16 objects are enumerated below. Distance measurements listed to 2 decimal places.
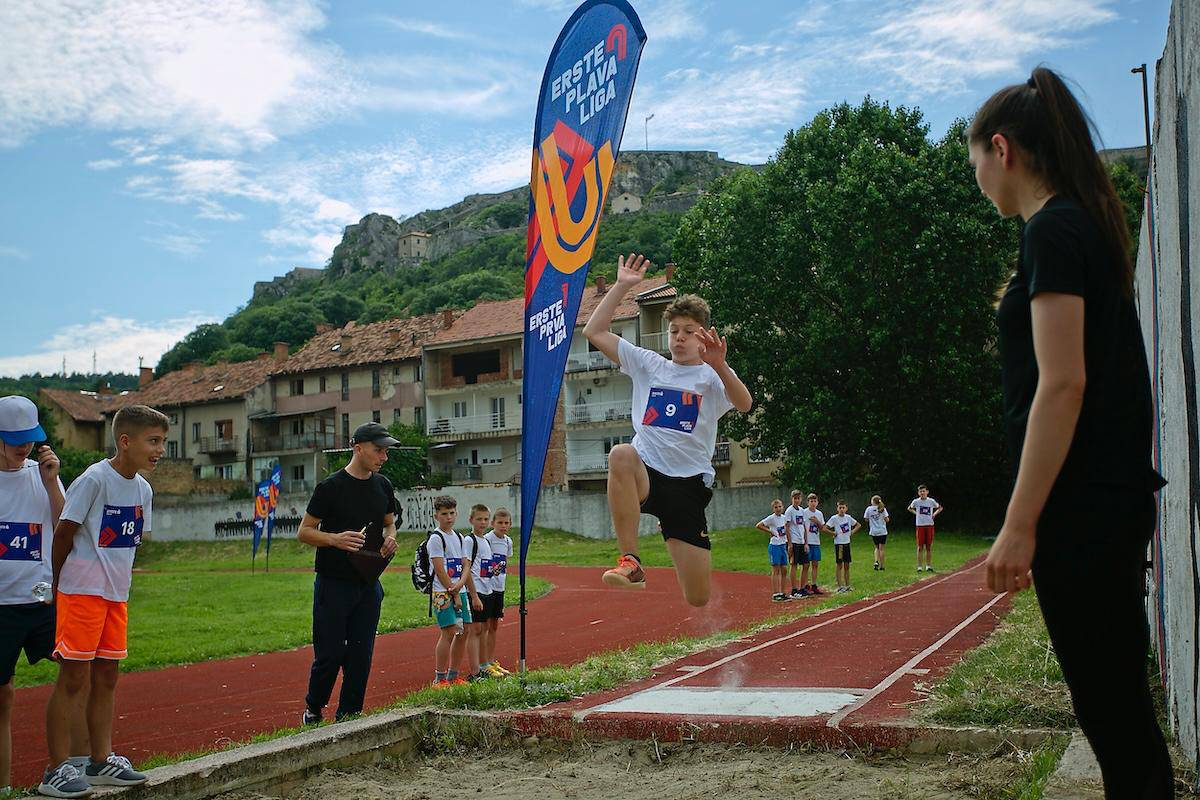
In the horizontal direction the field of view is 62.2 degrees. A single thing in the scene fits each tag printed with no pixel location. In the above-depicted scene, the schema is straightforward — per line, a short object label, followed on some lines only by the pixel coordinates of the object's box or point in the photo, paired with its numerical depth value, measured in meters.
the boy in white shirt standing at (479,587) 9.95
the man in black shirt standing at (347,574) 7.04
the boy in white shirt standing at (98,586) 5.13
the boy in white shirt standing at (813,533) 18.19
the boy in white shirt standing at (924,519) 22.44
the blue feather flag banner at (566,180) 6.93
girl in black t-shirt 2.39
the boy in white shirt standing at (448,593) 9.33
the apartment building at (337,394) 63.78
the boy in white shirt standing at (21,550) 5.52
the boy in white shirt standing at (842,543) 18.58
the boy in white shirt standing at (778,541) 17.29
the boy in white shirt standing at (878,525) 22.94
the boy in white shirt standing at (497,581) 10.32
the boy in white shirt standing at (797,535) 17.77
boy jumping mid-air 5.84
